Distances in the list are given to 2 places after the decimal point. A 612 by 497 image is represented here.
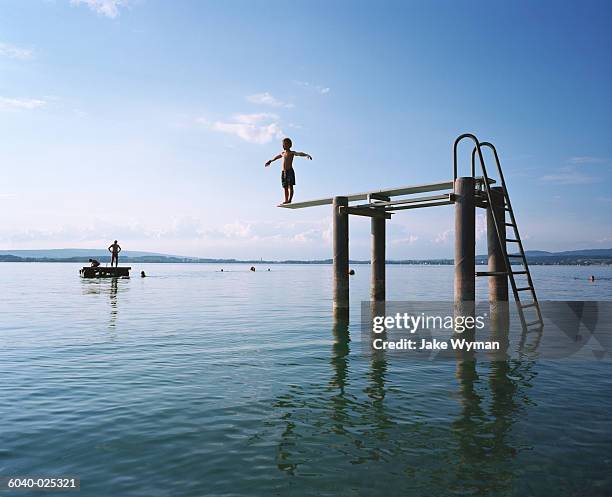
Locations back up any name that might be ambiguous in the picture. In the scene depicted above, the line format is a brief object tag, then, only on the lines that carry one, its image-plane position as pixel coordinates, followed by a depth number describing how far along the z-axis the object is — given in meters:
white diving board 14.26
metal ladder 12.77
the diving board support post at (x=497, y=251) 14.30
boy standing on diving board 16.89
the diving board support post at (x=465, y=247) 12.22
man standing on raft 54.53
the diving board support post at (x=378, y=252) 18.58
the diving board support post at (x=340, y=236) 17.09
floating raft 61.72
